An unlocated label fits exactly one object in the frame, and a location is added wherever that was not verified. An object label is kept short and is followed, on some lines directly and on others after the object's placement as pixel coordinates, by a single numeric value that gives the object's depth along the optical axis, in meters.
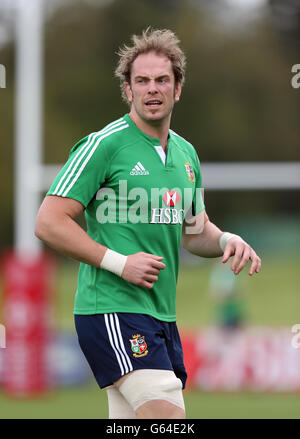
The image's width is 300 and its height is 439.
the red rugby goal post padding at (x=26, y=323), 22.75
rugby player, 7.91
